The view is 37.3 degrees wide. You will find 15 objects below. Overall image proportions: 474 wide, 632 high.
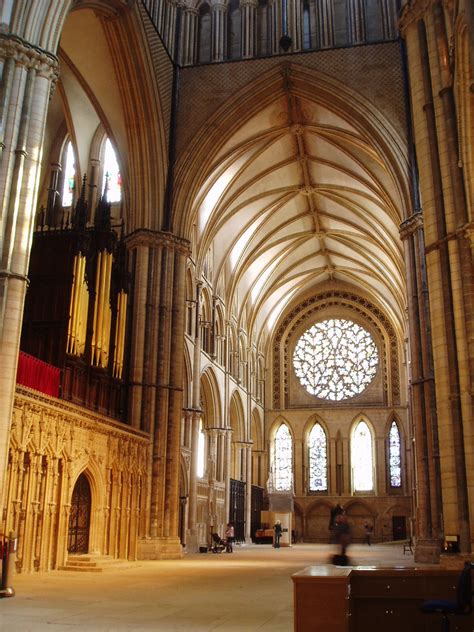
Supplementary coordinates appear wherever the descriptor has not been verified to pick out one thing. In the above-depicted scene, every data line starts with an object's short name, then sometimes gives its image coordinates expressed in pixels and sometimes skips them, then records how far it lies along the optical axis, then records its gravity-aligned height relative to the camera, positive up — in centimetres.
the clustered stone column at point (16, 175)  1194 +587
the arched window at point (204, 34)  2436 +1636
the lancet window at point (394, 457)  3822 +325
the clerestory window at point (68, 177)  2462 +1139
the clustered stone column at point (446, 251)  1227 +478
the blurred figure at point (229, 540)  2395 -78
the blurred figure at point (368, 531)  3484 -62
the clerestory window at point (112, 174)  2480 +1162
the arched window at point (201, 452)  2962 +270
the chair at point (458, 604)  536 -63
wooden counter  604 -65
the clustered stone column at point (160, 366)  1975 +426
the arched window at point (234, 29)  2414 +1640
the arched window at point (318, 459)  3934 +319
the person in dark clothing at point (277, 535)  2879 -71
